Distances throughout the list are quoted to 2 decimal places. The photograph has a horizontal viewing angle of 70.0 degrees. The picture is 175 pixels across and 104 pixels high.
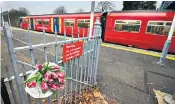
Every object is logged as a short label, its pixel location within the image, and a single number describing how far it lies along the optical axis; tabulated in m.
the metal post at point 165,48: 5.42
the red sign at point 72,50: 1.94
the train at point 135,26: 7.41
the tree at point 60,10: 42.53
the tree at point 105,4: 30.62
